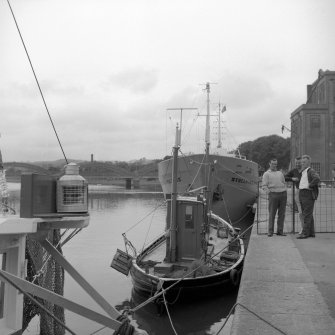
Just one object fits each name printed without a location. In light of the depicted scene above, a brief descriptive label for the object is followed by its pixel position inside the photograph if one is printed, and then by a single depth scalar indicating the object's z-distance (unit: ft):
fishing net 17.03
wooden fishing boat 33.14
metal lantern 12.39
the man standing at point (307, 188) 34.01
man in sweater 37.51
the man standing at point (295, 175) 37.47
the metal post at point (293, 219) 38.60
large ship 78.84
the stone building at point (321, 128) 219.41
